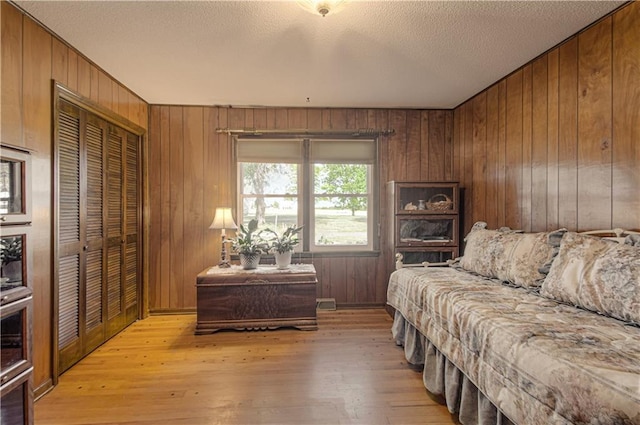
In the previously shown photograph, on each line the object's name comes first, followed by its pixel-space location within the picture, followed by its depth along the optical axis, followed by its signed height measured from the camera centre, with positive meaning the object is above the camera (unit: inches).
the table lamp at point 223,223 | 140.3 -4.6
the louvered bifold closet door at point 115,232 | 121.5 -7.5
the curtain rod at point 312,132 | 151.7 +37.9
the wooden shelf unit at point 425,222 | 144.3 -4.5
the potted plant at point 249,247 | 135.5 -14.8
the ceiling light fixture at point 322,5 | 71.6 +46.3
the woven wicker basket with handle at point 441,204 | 145.2 +3.6
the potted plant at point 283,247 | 138.2 -14.7
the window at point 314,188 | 155.2 +11.8
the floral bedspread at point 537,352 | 42.2 -22.7
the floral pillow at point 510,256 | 87.1 -13.2
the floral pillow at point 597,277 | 61.0 -13.5
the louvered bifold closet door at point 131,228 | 133.9 -6.6
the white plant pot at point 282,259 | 138.1 -19.8
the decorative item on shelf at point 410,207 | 146.2 +2.2
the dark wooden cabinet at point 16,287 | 59.0 -14.0
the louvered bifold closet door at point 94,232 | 108.7 -6.7
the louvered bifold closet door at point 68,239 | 95.3 -8.0
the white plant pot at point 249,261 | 135.4 -20.2
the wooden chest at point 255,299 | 126.5 -34.4
